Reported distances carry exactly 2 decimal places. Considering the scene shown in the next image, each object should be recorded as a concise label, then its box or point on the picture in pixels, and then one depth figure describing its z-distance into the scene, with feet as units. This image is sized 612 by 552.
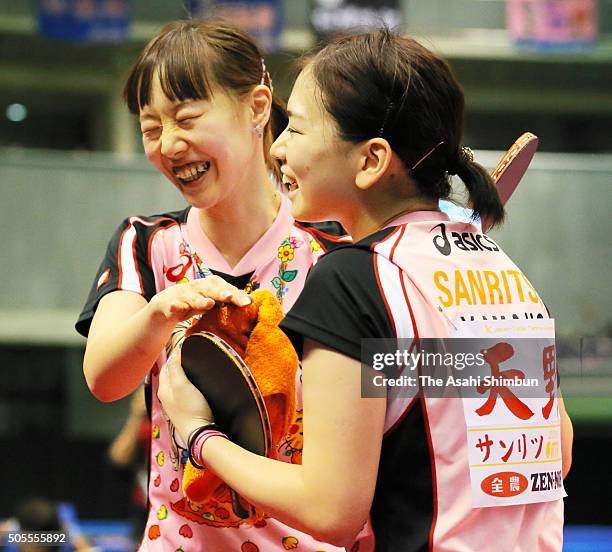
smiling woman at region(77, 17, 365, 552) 9.20
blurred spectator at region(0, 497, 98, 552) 21.57
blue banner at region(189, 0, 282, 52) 51.44
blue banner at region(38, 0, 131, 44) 52.03
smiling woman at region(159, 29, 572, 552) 6.89
